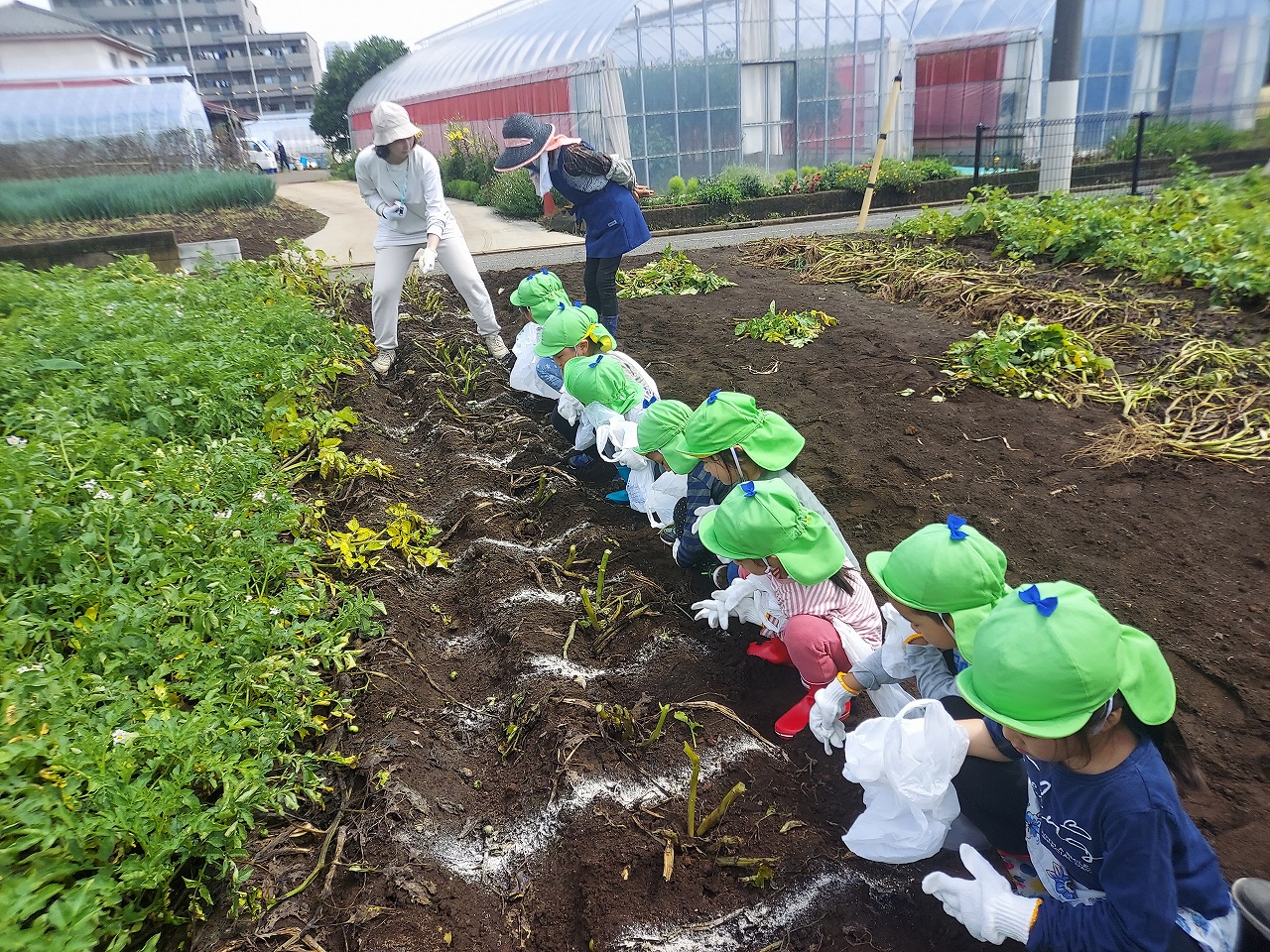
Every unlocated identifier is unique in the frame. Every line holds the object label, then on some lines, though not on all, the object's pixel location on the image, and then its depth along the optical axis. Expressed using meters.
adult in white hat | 5.27
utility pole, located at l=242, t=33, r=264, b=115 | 55.51
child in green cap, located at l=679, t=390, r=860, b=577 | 2.60
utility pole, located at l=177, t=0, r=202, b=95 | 55.91
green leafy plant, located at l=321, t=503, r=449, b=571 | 3.26
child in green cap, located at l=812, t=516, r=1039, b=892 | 1.77
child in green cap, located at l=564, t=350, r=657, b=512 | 3.58
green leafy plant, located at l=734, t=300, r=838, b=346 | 5.61
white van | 32.28
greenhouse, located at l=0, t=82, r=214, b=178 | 14.00
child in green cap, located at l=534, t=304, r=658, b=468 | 3.96
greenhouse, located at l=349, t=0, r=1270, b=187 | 12.85
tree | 31.84
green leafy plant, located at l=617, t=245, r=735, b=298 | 7.34
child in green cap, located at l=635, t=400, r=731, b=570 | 2.90
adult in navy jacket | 5.10
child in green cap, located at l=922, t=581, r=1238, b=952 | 1.40
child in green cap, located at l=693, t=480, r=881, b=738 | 2.21
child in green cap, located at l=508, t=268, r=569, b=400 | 4.54
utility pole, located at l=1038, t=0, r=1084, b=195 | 10.41
